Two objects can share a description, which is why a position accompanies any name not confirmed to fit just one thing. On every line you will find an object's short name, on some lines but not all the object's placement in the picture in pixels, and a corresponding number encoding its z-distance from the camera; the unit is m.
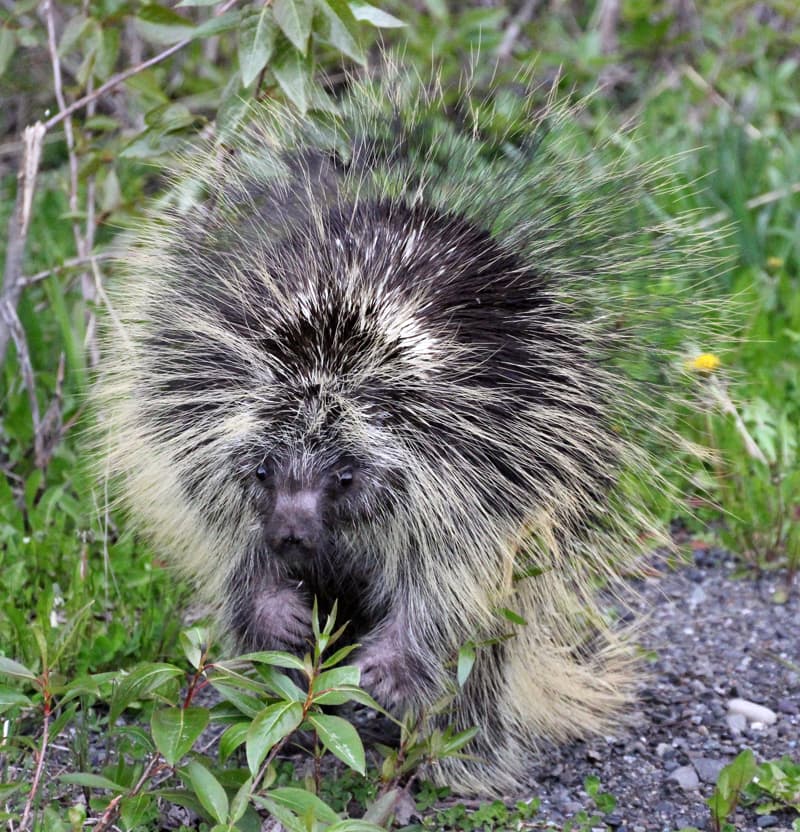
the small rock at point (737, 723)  2.72
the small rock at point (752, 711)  2.75
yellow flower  2.90
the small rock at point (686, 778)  2.51
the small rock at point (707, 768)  2.52
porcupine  2.35
